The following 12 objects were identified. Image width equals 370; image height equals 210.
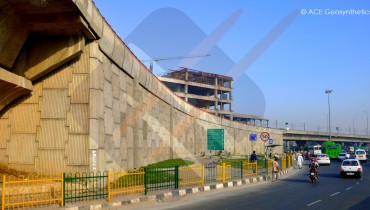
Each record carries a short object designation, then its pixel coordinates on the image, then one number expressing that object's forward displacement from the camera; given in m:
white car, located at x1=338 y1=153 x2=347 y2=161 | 53.99
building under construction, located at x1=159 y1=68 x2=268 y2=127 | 104.94
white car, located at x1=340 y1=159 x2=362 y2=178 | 26.14
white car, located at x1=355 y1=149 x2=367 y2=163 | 52.53
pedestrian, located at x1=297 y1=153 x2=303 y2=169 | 37.19
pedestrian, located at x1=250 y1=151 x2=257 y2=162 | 29.70
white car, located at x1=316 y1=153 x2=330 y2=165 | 44.59
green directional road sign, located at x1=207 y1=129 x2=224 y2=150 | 29.44
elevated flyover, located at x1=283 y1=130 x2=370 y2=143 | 99.32
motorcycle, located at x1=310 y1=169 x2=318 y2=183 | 22.78
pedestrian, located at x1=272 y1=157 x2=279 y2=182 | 24.52
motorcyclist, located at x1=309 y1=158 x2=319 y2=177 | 23.23
